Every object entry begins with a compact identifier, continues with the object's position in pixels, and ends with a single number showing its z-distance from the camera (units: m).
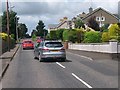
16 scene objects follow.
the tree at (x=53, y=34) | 44.44
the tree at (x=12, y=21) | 42.21
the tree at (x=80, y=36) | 29.76
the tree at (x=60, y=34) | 41.94
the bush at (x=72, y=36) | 29.61
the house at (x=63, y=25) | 57.51
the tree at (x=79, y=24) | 46.41
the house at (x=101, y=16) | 51.09
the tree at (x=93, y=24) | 45.29
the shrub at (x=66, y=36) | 30.70
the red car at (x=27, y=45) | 26.36
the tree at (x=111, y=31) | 24.57
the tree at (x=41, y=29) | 77.38
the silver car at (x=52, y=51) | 11.50
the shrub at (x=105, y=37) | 25.59
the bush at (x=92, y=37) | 27.13
